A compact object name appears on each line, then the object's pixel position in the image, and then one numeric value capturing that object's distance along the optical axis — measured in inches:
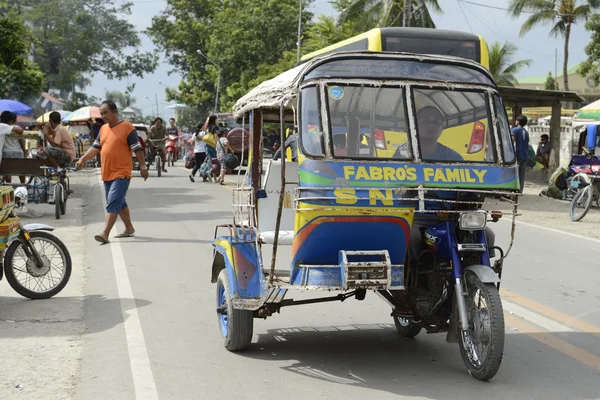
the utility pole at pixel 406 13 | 1101.7
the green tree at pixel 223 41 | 2251.5
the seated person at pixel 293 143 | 243.8
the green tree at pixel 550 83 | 3147.1
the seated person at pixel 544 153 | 1085.1
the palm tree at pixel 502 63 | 1780.3
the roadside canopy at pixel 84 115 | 1451.8
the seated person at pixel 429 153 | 240.8
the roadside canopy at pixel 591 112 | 901.2
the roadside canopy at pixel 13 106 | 954.1
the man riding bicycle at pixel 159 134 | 1146.9
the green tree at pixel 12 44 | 742.5
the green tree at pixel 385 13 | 1261.1
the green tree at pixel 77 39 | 2578.7
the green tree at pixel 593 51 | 1660.9
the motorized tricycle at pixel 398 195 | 229.1
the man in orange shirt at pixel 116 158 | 481.4
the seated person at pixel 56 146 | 629.3
